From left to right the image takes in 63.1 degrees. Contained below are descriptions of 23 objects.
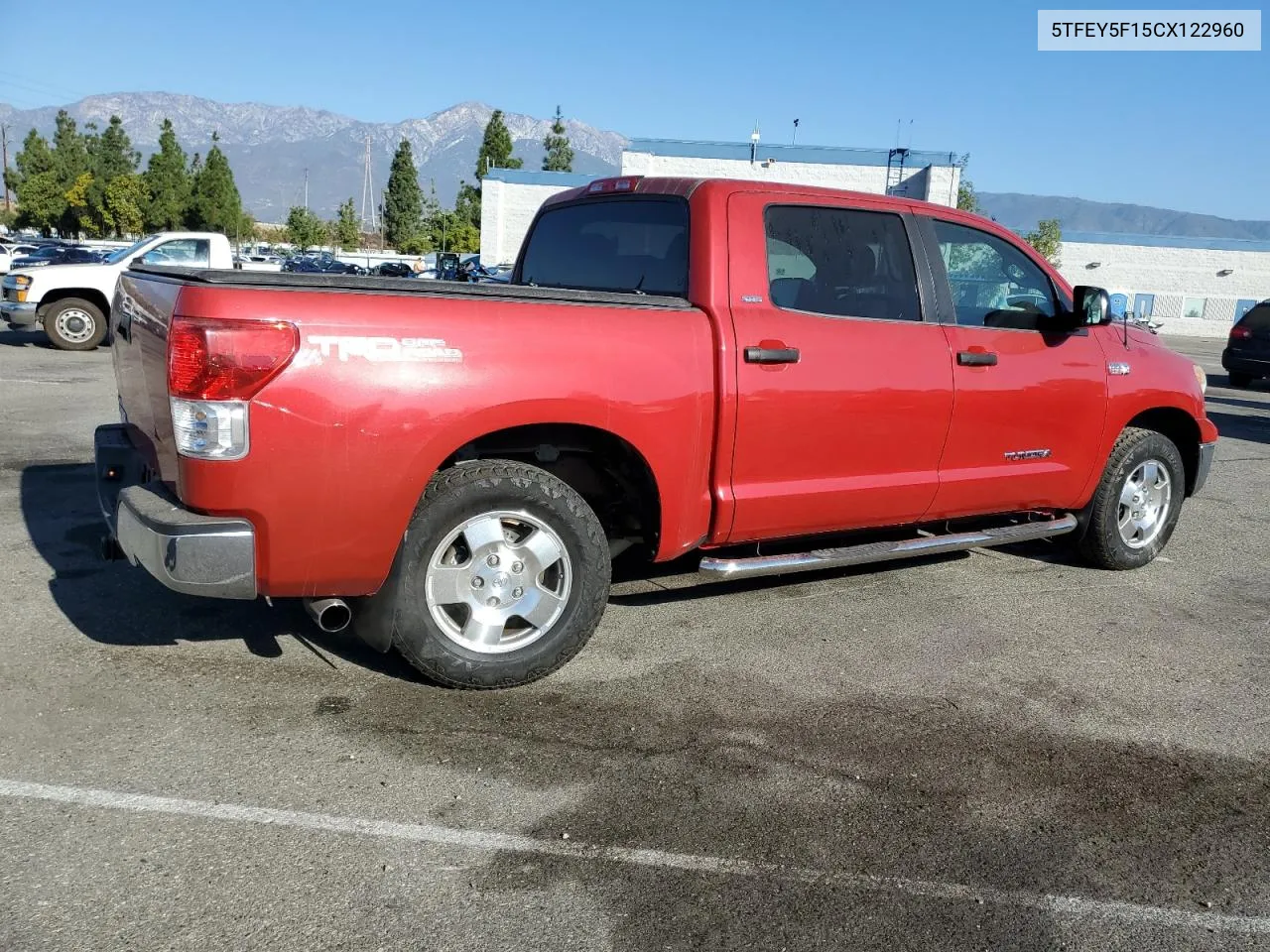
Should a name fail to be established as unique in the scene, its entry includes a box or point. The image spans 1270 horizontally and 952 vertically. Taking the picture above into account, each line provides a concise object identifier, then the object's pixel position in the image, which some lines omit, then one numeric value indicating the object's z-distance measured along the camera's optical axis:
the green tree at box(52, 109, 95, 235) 69.94
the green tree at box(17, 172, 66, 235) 69.50
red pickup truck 3.31
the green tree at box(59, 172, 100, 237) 68.12
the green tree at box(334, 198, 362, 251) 86.12
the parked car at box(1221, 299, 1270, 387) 17.41
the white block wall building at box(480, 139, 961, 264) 50.06
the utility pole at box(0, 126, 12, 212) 86.25
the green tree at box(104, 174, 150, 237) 63.50
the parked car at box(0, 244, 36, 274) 32.91
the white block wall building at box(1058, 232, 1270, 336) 54.31
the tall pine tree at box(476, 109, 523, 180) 77.50
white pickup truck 14.41
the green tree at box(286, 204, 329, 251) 78.44
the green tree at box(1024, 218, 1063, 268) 53.03
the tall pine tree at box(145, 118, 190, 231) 64.25
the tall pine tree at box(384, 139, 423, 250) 88.81
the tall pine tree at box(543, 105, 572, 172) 89.25
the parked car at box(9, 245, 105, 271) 29.84
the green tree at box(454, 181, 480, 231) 77.81
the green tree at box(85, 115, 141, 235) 68.12
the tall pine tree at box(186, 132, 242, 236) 67.44
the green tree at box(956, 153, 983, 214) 56.52
